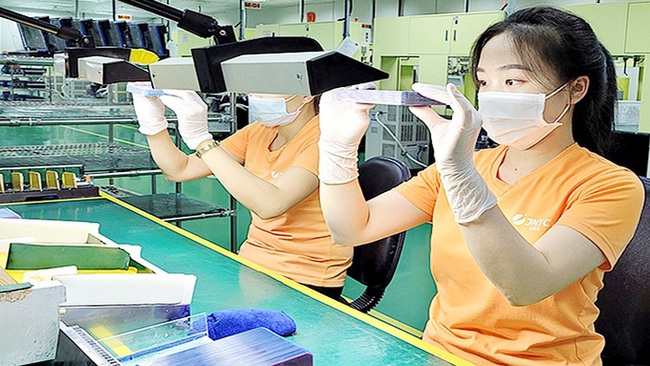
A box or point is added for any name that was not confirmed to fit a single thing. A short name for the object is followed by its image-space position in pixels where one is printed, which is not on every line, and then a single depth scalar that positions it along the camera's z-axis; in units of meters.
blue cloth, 1.06
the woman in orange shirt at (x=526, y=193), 1.08
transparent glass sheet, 0.87
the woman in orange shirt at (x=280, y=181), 1.82
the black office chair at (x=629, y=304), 1.38
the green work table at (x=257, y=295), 1.10
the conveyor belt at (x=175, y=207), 3.18
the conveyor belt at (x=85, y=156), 3.47
